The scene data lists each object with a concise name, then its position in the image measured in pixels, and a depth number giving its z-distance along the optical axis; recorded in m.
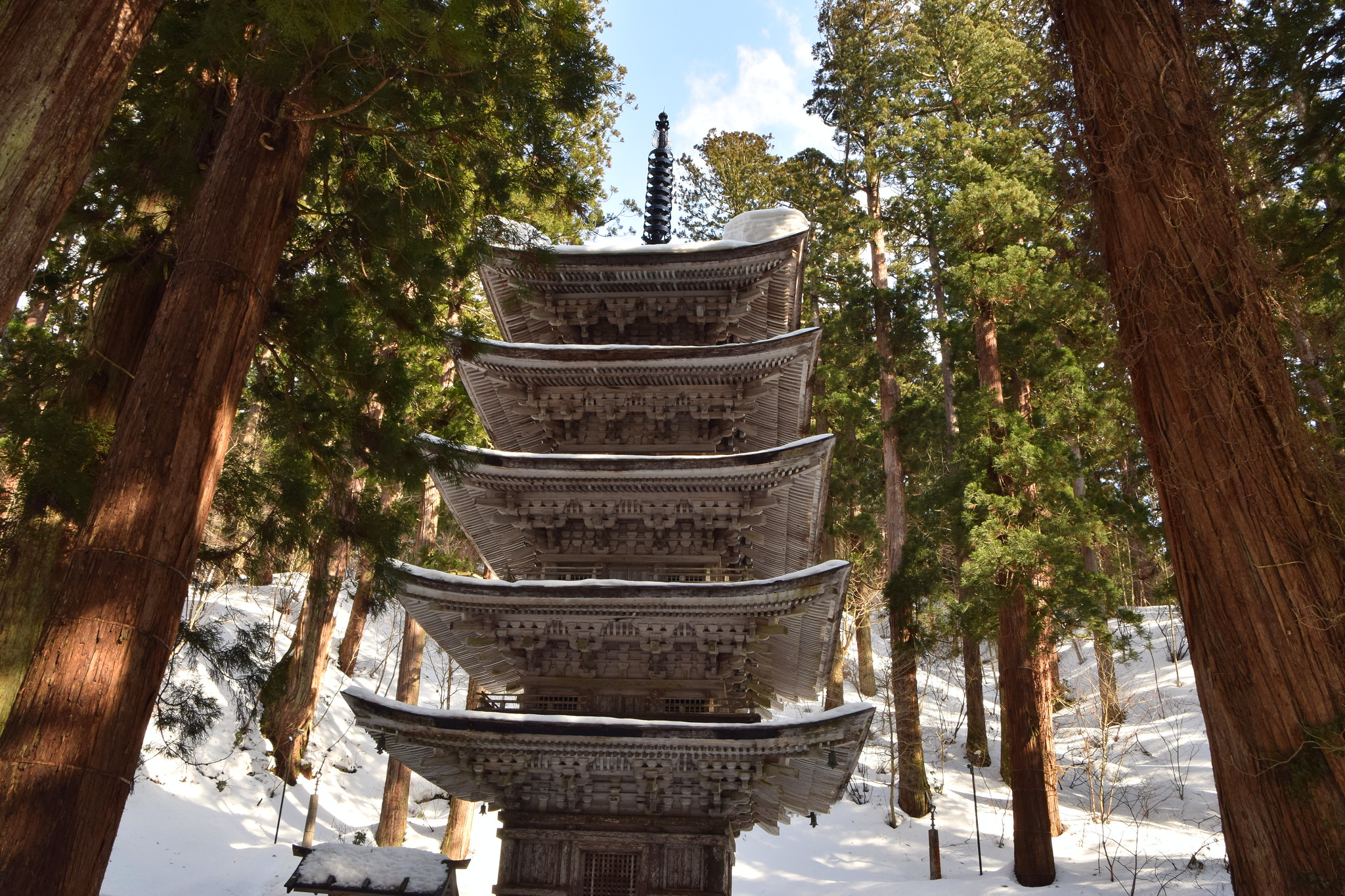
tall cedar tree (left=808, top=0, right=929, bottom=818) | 17.25
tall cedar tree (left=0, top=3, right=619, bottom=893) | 3.54
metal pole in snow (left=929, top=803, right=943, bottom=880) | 14.12
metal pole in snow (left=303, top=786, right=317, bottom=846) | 13.84
